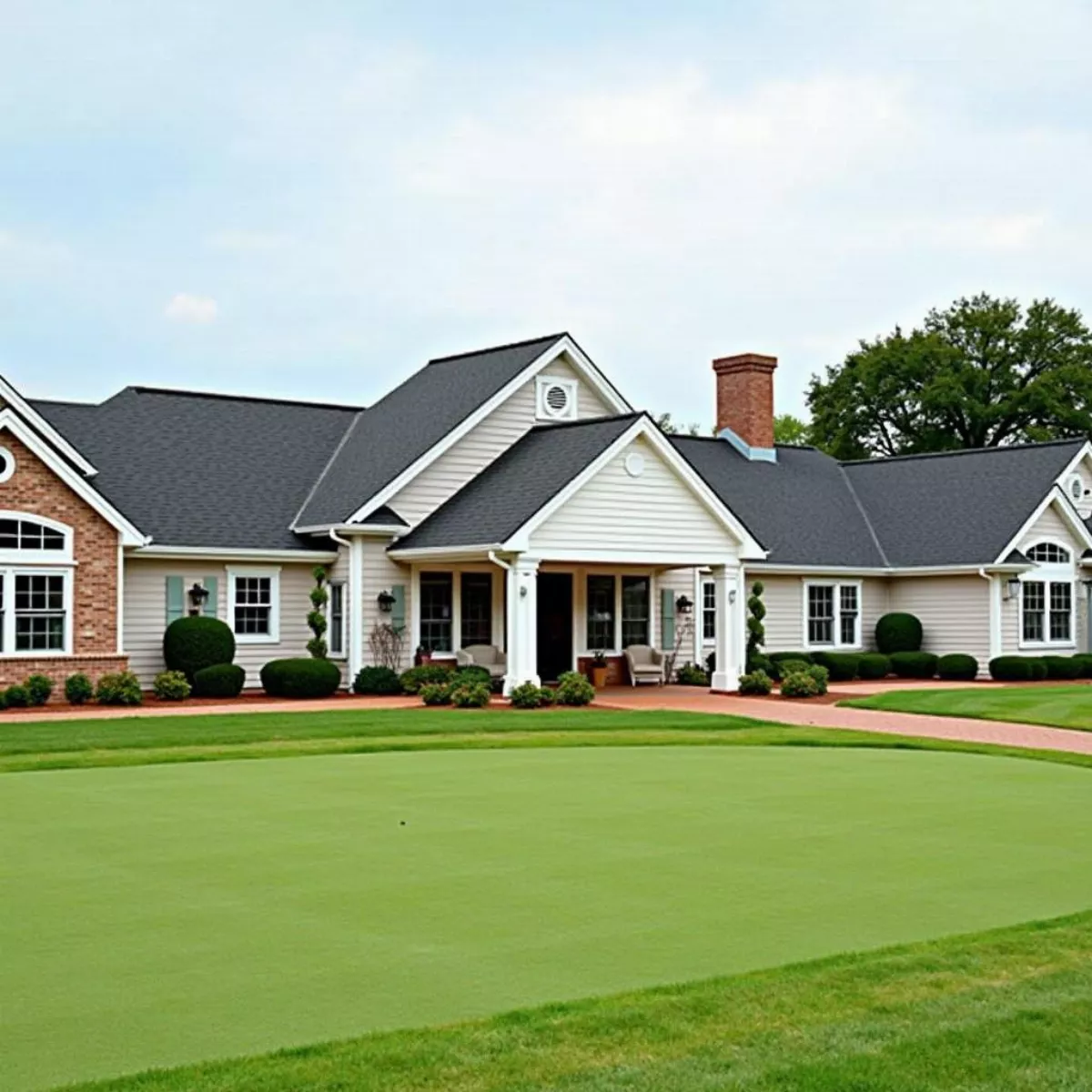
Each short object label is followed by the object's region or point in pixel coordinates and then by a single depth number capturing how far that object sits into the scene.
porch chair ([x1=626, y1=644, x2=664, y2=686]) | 32.47
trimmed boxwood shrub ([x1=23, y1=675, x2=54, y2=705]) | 25.52
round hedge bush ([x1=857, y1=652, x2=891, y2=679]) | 36.72
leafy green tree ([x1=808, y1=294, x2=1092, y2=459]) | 65.06
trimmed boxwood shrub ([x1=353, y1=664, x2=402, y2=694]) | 29.30
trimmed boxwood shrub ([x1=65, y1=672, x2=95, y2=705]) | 26.11
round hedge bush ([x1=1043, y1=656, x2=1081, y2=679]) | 37.41
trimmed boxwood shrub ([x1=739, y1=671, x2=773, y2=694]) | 30.72
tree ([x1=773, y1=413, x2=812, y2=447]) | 86.46
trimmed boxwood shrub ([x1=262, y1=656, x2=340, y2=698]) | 28.19
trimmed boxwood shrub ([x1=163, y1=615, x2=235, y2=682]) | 28.14
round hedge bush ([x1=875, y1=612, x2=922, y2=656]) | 38.50
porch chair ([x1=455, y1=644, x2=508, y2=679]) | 30.20
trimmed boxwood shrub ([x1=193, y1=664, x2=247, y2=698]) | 27.75
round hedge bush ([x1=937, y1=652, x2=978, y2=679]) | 36.75
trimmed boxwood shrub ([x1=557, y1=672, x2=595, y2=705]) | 27.16
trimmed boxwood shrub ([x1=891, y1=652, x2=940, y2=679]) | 37.41
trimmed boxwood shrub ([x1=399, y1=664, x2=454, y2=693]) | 29.00
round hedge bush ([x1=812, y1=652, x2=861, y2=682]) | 35.91
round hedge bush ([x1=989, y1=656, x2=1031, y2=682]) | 36.38
